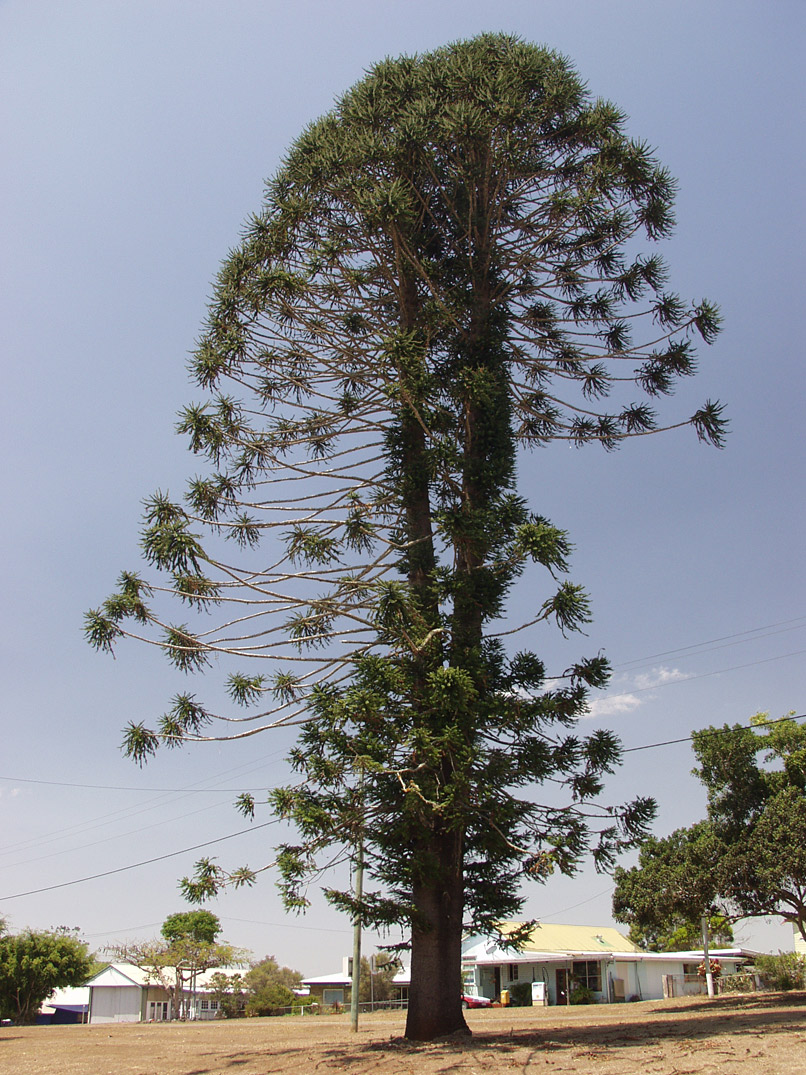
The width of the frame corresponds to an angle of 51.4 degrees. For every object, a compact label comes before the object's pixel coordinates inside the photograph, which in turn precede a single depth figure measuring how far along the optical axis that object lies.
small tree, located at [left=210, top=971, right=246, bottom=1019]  48.94
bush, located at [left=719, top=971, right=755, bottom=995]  36.88
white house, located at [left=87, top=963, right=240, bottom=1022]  56.31
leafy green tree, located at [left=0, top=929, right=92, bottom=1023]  45.81
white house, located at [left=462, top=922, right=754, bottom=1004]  44.28
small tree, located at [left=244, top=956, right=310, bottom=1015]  48.61
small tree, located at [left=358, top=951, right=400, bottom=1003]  55.50
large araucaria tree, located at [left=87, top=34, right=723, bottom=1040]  12.13
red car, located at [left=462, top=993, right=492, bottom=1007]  41.72
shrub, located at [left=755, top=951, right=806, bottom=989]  30.42
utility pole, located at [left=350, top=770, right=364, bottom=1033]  20.85
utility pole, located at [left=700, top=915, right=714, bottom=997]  35.88
